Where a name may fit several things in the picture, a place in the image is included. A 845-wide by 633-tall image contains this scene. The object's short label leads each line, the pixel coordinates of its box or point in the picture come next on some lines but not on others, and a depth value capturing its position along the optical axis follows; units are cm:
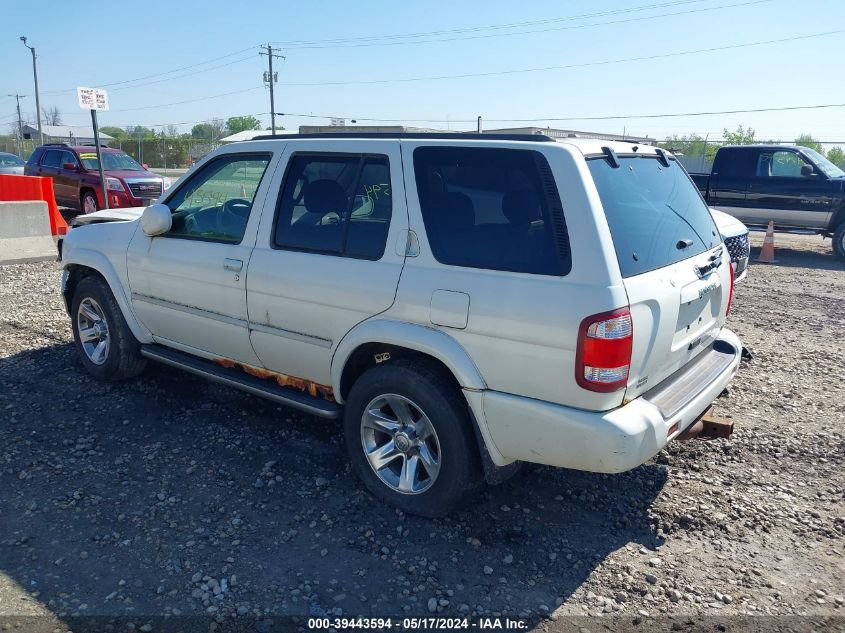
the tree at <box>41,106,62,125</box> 10212
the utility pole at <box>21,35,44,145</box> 4350
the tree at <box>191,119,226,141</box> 7921
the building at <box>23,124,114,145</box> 6317
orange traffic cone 1218
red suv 1511
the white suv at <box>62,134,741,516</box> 296
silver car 2141
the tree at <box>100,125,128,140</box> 9100
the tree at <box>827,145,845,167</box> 3438
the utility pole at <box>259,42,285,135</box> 4878
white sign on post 1104
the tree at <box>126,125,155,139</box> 7838
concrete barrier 1102
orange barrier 1241
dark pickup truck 1266
